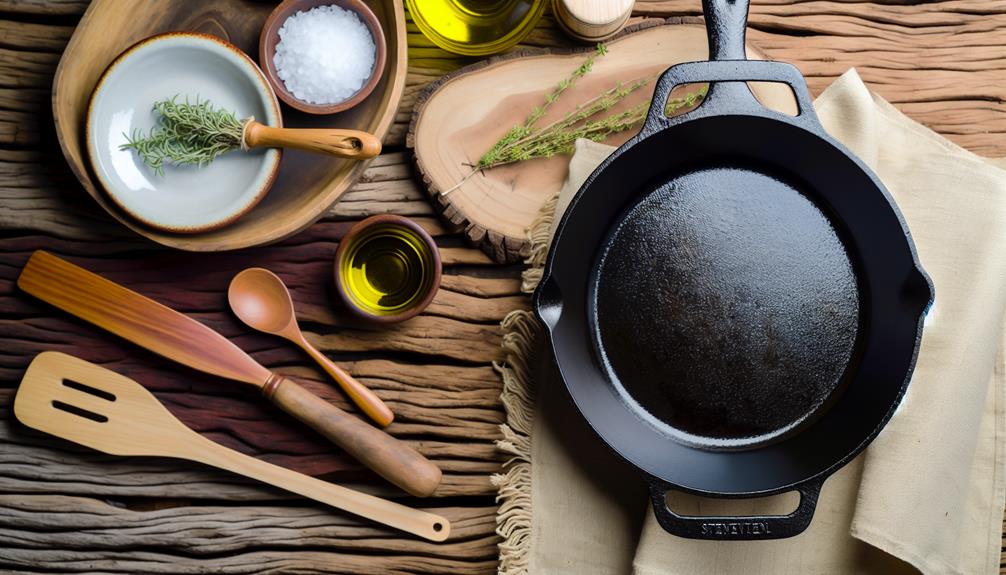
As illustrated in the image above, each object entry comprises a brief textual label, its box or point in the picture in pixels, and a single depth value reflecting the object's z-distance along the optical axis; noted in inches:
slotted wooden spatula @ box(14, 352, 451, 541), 43.3
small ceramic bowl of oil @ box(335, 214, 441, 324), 42.4
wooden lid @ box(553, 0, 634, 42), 41.8
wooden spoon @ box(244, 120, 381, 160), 38.0
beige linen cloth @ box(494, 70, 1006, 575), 39.6
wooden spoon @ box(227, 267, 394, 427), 43.5
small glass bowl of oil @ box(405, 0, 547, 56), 44.1
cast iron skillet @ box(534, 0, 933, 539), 41.3
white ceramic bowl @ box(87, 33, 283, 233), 40.5
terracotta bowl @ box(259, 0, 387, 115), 41.5
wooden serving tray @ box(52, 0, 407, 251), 40.3
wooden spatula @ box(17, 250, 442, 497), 41.9
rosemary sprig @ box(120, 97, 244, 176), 40.6
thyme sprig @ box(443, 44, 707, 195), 43.6
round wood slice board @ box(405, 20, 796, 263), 43.8
